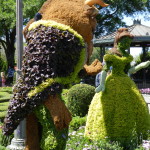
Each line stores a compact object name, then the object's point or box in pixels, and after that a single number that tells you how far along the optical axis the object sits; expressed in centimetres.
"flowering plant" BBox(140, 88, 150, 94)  1481
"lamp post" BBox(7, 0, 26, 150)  529
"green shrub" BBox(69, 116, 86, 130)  741
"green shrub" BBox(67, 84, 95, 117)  863
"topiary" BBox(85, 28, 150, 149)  563
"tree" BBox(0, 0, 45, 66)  1780
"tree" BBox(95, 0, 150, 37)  2036
